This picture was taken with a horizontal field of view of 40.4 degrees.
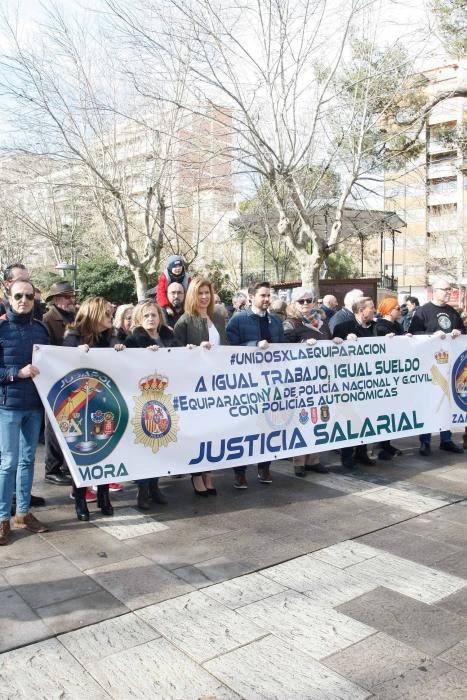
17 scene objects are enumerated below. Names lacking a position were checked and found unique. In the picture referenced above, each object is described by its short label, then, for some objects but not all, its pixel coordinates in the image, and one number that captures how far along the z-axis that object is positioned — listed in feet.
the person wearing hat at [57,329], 19.42
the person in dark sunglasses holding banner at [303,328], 20.73
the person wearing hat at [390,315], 24.57
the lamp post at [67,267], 60.44
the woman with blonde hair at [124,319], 20.68
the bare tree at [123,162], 52.60
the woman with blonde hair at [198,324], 18.29
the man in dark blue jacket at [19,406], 14.46
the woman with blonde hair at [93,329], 16.49
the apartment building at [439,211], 50.49
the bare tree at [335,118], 38.91
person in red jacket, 22.44
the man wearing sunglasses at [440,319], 24.44
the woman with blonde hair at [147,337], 17.04
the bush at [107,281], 81.61
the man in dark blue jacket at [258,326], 19.56
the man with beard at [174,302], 20.72
